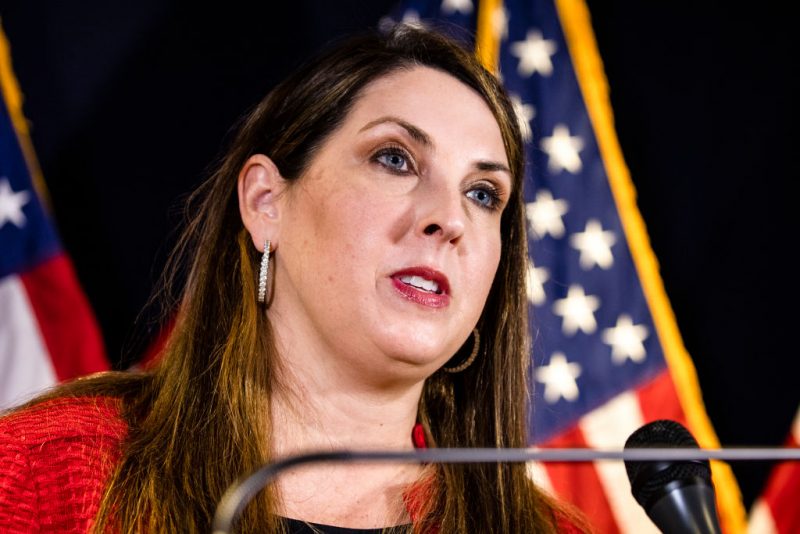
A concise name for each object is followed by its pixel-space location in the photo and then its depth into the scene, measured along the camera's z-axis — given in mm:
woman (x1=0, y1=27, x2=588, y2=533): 4052
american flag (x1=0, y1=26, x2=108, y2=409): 4474
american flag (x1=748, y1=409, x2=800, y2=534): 4666
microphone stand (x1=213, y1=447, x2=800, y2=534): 2803
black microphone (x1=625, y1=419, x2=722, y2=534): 3564
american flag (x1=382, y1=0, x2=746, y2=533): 4633
